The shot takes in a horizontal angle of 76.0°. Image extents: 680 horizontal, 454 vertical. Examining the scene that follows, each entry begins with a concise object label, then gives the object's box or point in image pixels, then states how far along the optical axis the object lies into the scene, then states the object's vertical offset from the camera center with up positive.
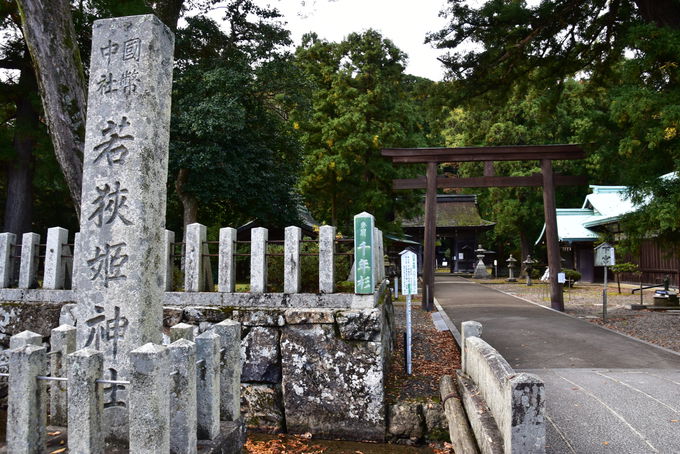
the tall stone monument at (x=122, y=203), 3.31 +0.47
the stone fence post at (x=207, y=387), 3.00 -0.86
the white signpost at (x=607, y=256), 13.67 +0.12
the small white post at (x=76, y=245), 5.11 +0.22
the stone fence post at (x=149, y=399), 2.39 -0.75
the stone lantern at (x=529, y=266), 23.35 -0.31
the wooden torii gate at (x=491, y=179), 12.57 +2.48
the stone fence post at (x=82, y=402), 2.50 -0.80
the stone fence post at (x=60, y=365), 3.10 -0.73
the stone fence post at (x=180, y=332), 3.25 -0.52
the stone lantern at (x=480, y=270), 29.41 -0.63
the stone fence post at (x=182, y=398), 2.70 -0.84
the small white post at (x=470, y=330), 5.43 -0.86
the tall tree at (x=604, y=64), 7.62 +4.96
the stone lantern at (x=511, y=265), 26.67 -0.28
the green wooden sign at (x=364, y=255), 5.49 +0.08
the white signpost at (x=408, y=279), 6.62 -0.29
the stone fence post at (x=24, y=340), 2.83 -0.50
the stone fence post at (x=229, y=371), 3.43 -0.86
